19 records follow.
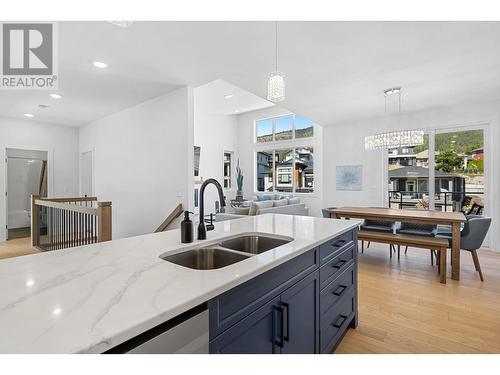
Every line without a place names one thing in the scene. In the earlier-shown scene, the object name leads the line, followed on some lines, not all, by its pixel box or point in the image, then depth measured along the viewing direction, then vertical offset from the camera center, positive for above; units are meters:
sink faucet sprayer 1.51 -0.15
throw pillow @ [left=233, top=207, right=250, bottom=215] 5.75 -0.54
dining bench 3.17 -0.73
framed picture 6.33 +0.23
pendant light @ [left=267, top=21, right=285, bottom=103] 2.33 +0.91
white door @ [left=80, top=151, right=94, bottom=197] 6.53 +0.30
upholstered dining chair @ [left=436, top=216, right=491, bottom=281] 3.25 -0.60
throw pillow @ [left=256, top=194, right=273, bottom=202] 7.59 -0.33
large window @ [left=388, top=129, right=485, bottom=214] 5.02 +0.28
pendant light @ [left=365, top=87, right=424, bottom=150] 3.99 +0.77
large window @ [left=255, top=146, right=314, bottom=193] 7.84 +0.51
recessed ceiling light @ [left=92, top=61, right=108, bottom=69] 3.28 +1.55
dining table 3.25 -0.42
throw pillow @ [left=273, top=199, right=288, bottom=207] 6.10 -0.40
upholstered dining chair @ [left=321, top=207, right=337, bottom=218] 4.38 -0.45
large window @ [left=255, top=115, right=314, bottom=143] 7.91 +1.82
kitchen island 0.62 -0.34
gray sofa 5.38 -0.51
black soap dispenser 1.47 -0.26
